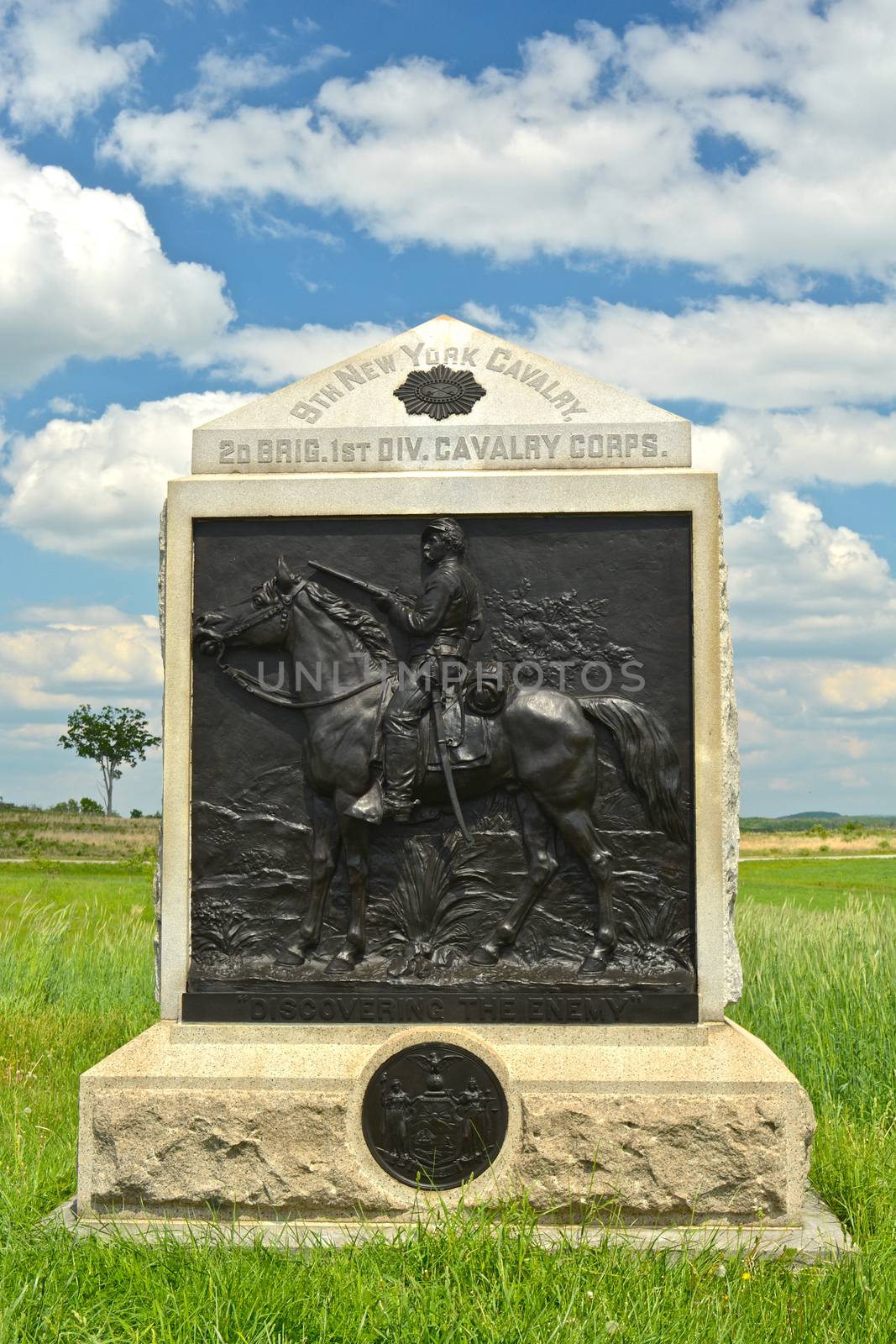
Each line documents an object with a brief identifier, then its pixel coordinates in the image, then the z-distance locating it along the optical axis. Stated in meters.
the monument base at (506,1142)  5.57
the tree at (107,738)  36.41
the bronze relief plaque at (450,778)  5.97
